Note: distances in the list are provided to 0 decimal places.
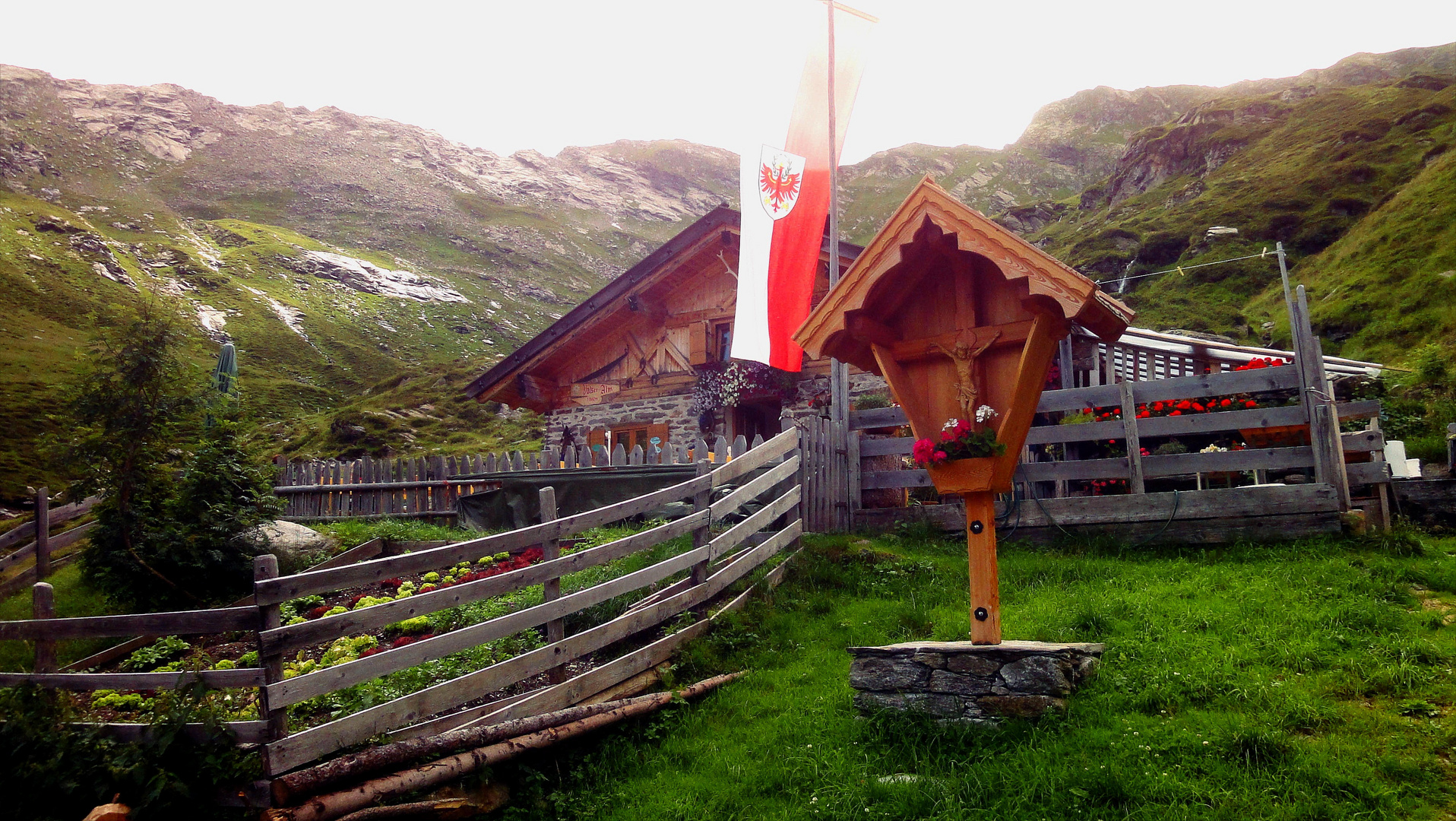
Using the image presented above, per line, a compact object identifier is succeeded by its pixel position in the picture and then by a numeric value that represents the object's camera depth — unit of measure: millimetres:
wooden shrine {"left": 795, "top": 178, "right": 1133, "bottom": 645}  4531
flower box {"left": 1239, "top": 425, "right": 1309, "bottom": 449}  8242
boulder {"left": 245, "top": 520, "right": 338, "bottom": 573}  9656
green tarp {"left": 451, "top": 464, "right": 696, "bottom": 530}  10781
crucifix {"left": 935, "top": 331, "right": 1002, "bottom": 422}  4762
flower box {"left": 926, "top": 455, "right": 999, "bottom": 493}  4598
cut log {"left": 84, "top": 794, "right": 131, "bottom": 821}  3434
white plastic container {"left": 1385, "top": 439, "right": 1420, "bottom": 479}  8906
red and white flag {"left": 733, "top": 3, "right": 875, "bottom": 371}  11062
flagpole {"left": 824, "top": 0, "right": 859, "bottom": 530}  9359
